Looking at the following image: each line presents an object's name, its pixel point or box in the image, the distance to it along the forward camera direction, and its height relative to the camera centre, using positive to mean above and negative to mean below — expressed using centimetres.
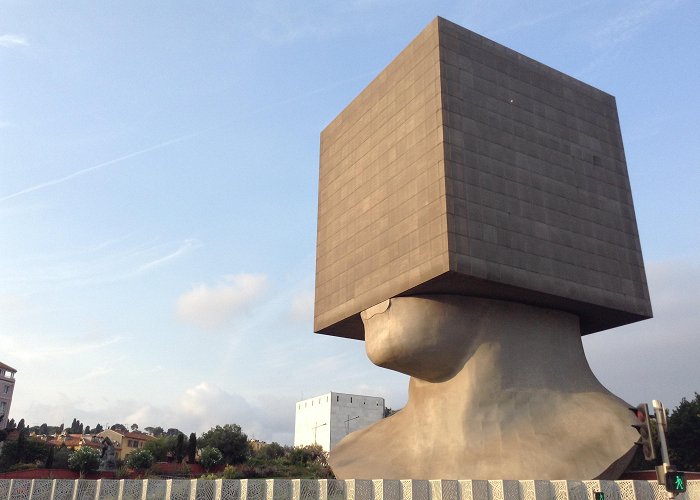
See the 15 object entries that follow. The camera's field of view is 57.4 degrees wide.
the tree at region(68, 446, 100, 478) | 4144 +184
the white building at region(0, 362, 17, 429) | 9331 +1401
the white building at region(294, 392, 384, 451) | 10162 +1168
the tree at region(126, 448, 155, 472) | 4572 +205
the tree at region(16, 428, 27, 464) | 6631 +412
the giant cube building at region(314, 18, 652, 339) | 2956 +1423
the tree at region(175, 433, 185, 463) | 5734 +348
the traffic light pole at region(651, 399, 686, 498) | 1225 +32
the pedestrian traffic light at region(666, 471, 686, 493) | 1226 +20
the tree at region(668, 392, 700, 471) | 4616 +367
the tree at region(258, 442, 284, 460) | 7871 +485
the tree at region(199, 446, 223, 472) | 4853 +233
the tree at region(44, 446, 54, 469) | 5314 +229
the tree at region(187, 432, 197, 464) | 5400 +347
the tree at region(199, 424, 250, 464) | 7219 +546
